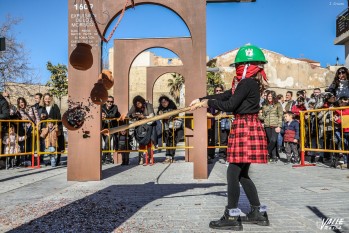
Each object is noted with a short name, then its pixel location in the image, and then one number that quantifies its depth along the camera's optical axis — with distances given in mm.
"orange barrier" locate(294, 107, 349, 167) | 9142
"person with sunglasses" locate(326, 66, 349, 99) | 9398
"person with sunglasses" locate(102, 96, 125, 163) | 11062
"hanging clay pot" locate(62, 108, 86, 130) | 4781
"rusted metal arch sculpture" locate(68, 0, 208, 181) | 7426
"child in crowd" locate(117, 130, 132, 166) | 10781
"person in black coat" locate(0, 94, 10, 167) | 9891
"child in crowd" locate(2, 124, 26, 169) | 9961
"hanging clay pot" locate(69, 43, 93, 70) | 4688
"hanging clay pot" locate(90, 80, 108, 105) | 5020
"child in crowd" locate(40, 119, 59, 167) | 10586
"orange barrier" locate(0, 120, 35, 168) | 9922
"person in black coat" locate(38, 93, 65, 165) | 10805
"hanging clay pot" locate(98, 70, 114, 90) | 5261
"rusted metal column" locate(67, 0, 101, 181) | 7418
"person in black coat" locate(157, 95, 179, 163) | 11454
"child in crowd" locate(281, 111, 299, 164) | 10531
